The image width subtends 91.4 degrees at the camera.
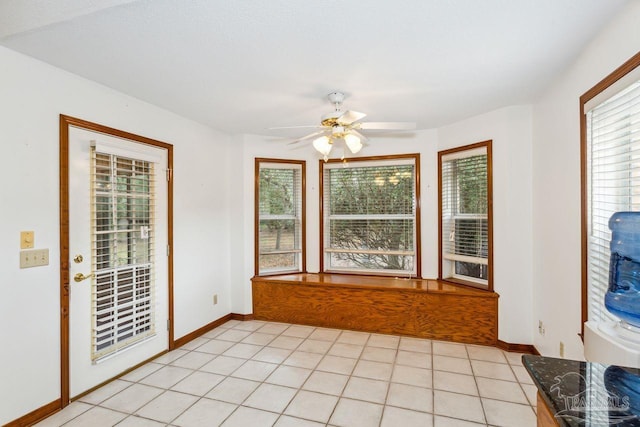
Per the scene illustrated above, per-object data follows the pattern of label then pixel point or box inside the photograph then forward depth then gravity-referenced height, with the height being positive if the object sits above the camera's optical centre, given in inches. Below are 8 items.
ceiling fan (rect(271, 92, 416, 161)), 97.3 +27.0
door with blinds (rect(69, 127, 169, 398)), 92.8 -13.7
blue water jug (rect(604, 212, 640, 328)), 54.9 -10.9
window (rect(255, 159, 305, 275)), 161.9 -1.6
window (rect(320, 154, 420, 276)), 156.7 -1.4
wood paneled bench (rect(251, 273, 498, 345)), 127.3 -41.6
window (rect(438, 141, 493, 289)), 129.6 -1.5
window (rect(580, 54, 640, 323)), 62.7 +10.1
